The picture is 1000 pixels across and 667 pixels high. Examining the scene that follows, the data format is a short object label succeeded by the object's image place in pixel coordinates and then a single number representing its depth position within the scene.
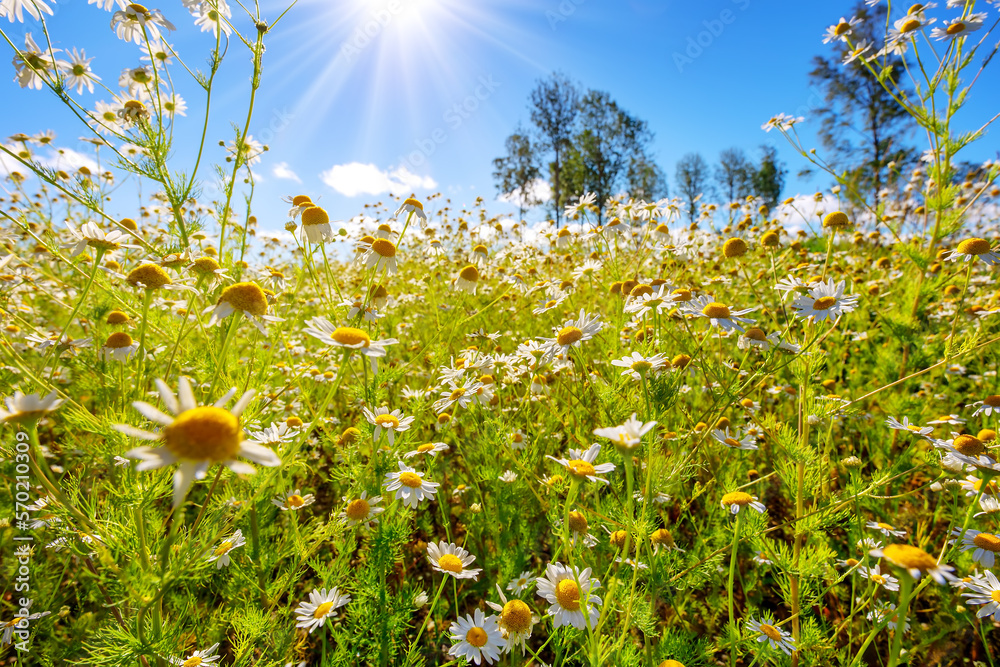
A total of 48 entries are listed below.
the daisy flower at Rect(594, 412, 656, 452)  0.19
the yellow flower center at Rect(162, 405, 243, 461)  0.14
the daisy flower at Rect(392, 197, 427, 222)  0.39
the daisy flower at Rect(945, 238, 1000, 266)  0.34
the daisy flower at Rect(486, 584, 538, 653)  0.23
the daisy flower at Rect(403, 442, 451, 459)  0.32
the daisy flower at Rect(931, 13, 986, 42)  0.40
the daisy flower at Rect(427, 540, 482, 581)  0.28
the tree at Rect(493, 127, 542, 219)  13.80
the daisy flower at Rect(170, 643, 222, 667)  0.24
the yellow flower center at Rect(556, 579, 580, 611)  0.23
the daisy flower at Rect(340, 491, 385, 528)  0.28
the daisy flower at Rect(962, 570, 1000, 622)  0.25
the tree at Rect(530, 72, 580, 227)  13.59
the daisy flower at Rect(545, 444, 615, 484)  0.21
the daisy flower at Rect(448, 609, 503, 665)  0.24
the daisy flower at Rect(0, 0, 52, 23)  0.28
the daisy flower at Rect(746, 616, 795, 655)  0.26
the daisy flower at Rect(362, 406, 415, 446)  0.30
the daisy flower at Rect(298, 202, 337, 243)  0.32
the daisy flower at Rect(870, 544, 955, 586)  0.17
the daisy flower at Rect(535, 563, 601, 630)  0.23
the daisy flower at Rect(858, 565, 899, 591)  0.28
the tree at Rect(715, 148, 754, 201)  17.71
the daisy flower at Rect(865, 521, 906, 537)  0.28
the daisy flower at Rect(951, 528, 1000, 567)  0.25
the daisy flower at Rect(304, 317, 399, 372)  0.21
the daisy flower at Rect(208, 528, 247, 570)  0.28
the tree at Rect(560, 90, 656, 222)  12.93
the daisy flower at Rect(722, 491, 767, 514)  0.25
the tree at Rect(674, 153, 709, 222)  17.54
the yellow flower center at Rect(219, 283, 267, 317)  0.22
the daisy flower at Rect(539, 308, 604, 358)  0.29
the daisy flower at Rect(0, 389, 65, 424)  0.16
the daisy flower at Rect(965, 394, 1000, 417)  0.31
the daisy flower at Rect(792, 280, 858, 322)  0.29
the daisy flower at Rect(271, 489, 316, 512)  0.32
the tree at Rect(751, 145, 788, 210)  17.95
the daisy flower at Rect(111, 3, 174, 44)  0.33
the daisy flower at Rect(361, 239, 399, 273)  0.33
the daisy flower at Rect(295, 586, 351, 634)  0.26
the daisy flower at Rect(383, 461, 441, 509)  0.29
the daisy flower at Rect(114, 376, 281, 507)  0.14
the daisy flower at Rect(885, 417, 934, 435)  0.30
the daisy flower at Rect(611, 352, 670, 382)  0.26
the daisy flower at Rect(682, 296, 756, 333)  0.29
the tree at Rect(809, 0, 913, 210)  8.87
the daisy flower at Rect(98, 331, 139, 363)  0.30
